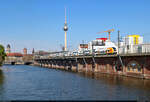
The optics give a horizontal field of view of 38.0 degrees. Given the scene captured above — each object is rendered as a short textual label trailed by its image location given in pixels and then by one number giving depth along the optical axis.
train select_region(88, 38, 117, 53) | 129.45
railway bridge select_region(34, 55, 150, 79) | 57.47
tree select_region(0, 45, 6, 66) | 104.62
